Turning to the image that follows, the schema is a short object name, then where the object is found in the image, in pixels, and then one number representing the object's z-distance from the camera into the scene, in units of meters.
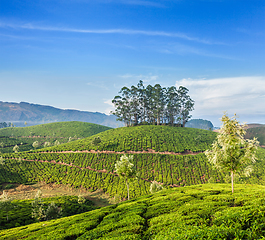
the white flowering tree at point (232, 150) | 19.41
